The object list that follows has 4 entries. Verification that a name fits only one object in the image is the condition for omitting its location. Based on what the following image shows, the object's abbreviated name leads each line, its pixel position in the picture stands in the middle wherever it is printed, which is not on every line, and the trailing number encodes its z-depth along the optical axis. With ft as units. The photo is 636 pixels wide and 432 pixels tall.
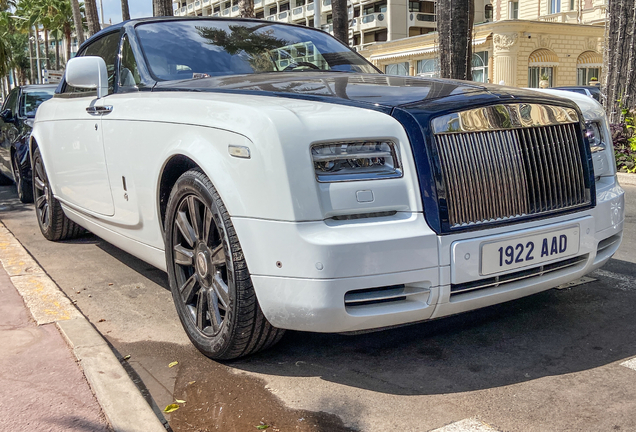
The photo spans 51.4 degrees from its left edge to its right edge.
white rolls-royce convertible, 8.18
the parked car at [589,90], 46.88
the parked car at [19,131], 25.73
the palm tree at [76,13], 72.23
